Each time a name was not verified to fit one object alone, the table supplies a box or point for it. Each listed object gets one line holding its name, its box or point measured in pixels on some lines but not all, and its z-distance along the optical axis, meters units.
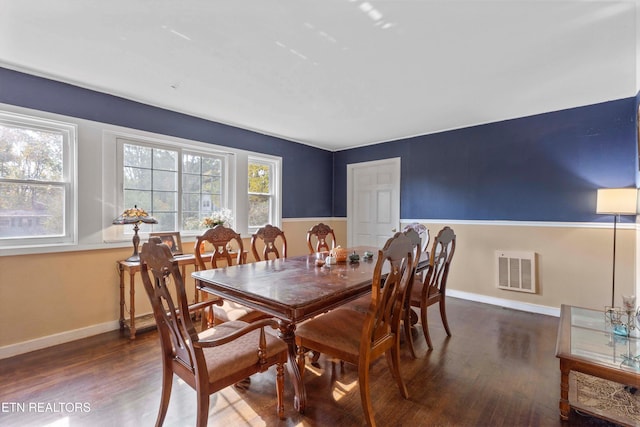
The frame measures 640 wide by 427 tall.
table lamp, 2.84
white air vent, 3.58
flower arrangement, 3.57
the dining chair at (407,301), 1.92
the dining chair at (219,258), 2.10
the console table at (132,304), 2.77
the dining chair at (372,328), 1.59
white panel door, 4.94
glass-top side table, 1.61
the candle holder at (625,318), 2.06
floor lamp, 2.69
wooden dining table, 1.55
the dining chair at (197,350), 1.30
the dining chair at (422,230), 3.83
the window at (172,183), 3.19
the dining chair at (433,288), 2.55
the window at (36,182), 2.49
